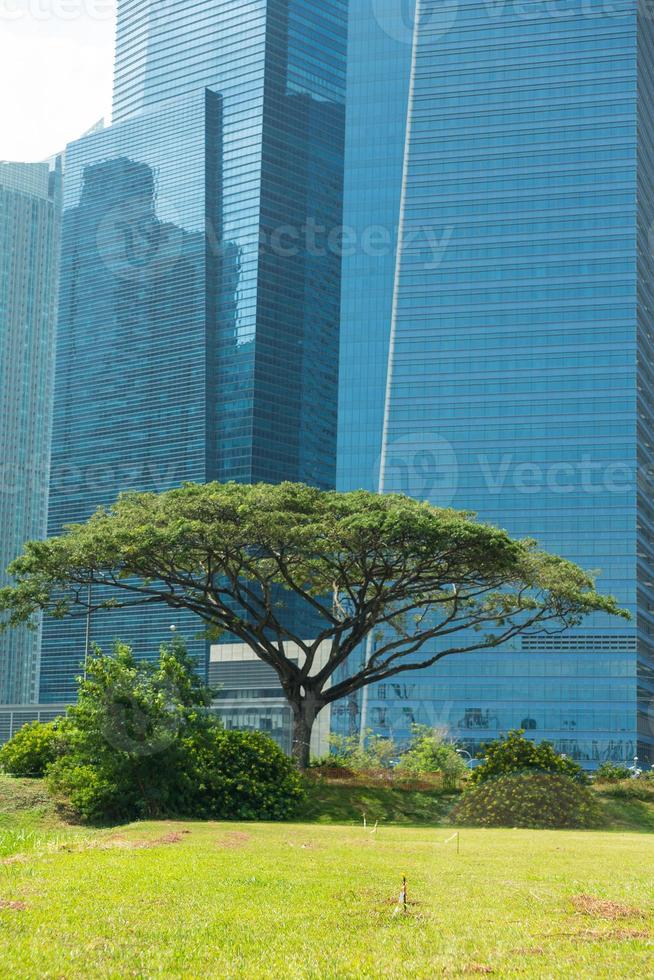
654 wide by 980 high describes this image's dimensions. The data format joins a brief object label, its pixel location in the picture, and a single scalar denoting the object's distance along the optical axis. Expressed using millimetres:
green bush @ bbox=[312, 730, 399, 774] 65706
